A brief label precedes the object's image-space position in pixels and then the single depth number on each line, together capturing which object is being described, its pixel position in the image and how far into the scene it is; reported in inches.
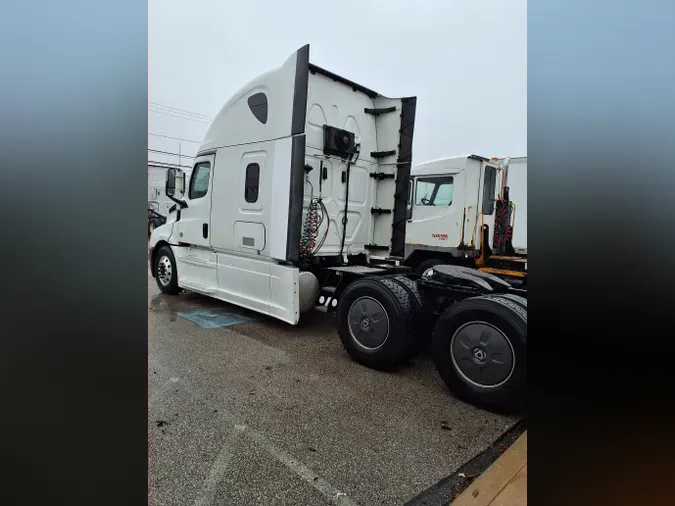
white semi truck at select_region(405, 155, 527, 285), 341.7
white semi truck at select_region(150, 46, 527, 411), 134.4
